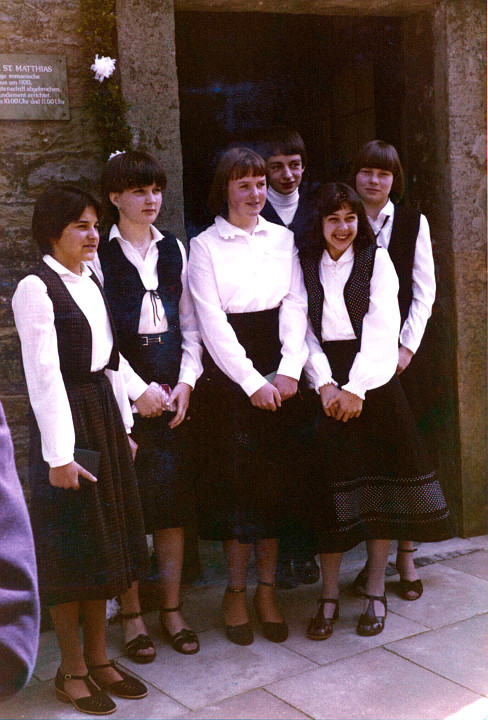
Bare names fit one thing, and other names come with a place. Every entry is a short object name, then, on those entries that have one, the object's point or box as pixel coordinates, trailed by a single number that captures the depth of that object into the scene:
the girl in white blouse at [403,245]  3.78
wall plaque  3.55
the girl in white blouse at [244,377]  3.38
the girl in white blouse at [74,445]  2.81
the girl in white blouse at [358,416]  3.41
